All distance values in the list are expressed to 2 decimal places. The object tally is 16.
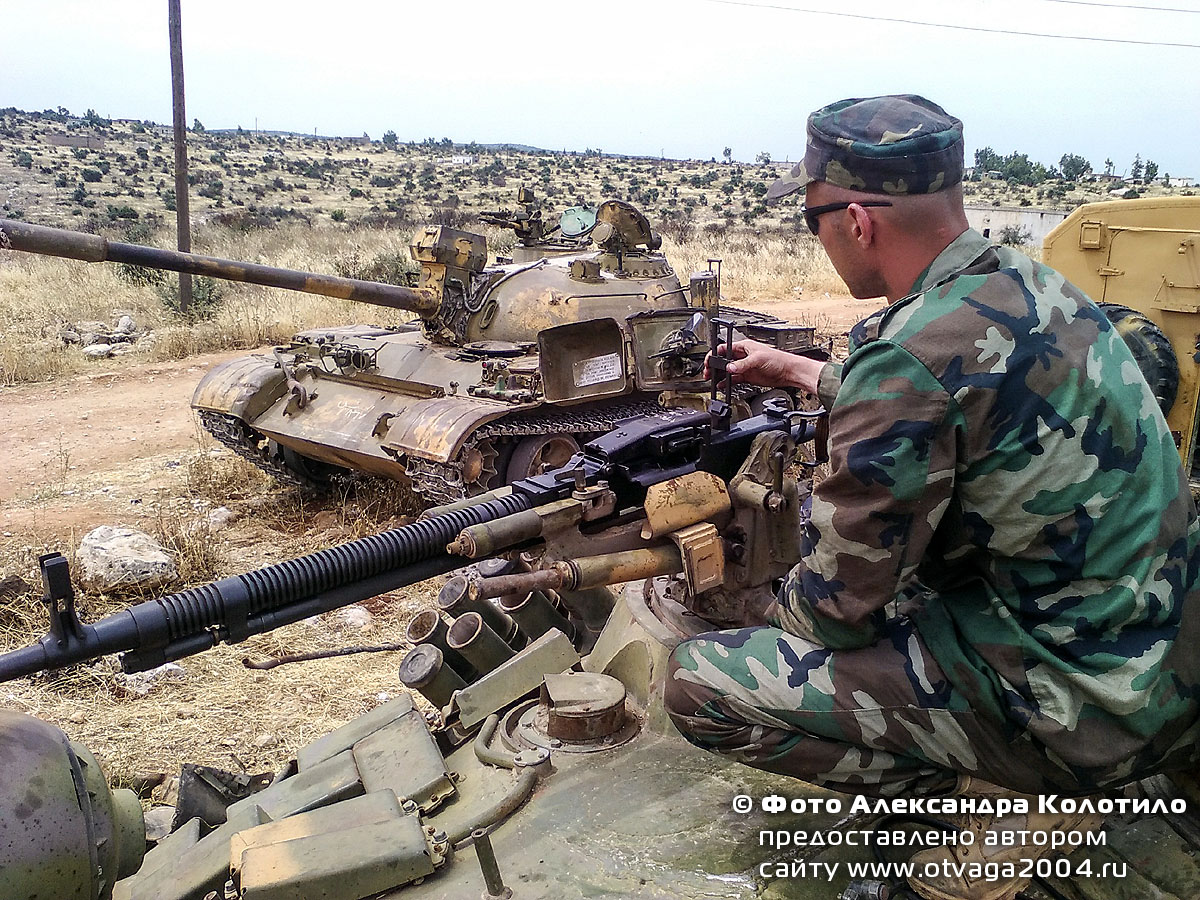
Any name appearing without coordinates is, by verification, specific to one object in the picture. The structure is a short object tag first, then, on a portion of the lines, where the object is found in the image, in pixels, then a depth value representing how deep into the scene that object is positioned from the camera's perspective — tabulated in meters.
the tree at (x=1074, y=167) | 47.41
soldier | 1.92
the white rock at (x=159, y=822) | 3.22
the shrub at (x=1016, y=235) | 23.48
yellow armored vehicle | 6.23
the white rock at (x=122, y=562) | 6.20
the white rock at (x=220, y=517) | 8.12
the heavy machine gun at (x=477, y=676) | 2.16
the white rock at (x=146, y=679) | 5.25
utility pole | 12.95
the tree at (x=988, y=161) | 51.44
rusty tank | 7.09
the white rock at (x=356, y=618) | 6.20
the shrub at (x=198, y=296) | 15.84
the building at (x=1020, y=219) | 28.22
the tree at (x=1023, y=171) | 46.59
